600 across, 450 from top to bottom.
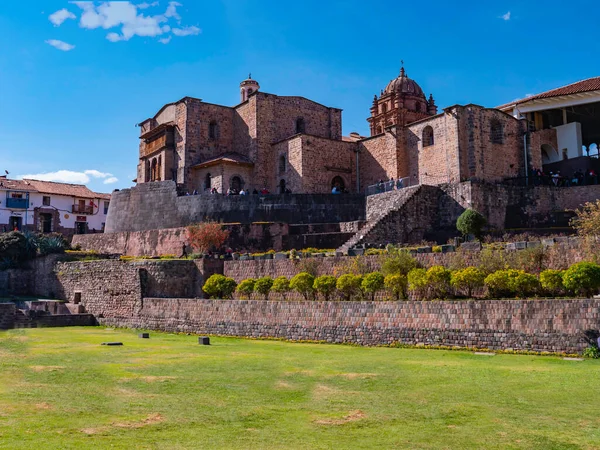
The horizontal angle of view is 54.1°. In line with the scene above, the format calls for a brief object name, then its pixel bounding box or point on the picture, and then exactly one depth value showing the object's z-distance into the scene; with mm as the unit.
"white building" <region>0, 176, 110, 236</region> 47188
